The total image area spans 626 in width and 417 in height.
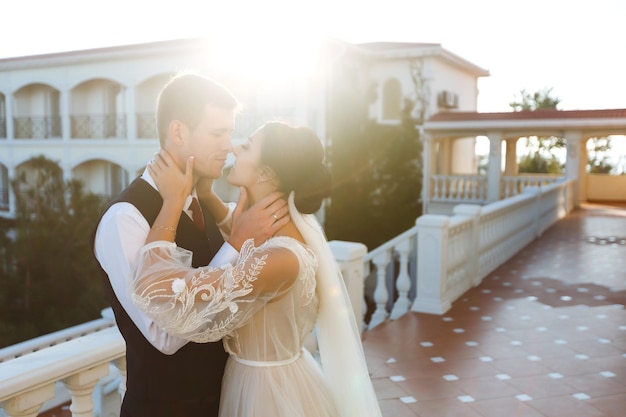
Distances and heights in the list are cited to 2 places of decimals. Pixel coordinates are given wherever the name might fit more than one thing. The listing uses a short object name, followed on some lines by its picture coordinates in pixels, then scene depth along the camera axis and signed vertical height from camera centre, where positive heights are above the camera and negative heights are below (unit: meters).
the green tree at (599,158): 28.14 -0.13
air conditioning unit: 22.78 +2.06
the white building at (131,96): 19.89 +2.09
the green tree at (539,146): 30.84 +0.51
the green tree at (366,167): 19.80 -0.46
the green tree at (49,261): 10.99 -2.02
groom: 1.96 -0.28
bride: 1.89 -0.48
